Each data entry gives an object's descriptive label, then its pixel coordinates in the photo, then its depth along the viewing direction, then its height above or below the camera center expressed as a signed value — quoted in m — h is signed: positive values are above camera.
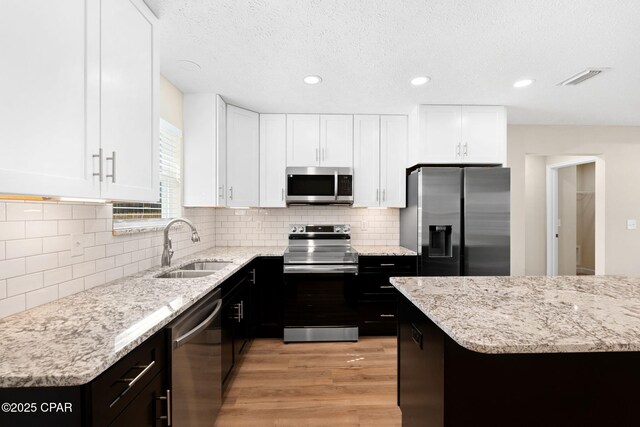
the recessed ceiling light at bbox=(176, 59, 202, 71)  2.26 +1.12
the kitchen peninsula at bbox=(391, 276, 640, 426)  0.94 -0.51
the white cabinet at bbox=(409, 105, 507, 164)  3.18 +0.84
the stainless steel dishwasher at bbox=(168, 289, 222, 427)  1.32 -0.74
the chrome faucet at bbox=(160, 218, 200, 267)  2.24 -0.25
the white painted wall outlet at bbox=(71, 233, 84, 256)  1.56 -0.15
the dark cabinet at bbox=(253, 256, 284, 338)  3.10 -0.76
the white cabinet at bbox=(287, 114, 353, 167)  3.45 +0.85
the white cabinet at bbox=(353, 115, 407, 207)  3.48 +0.62
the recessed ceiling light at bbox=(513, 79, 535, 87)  2.57 +1.12
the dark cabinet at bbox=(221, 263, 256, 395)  2.12 -0.80
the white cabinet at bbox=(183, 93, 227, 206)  2.89 +0.61
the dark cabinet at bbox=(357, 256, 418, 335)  3.15 -0.76
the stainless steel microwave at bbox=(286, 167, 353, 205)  3.38 +0.33
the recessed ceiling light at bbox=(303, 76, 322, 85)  2.52 +1.12
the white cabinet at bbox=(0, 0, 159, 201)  0.87 +0.41
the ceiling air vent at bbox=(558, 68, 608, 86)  2.38 +1.11
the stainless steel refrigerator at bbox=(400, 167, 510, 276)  2.99 +0.00
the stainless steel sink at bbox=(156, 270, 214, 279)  2.25 -0.44
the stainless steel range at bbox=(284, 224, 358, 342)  3.07 -0.83
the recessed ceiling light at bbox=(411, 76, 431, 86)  2.54 +1.12
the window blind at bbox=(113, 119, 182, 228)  2.19 +0.24
